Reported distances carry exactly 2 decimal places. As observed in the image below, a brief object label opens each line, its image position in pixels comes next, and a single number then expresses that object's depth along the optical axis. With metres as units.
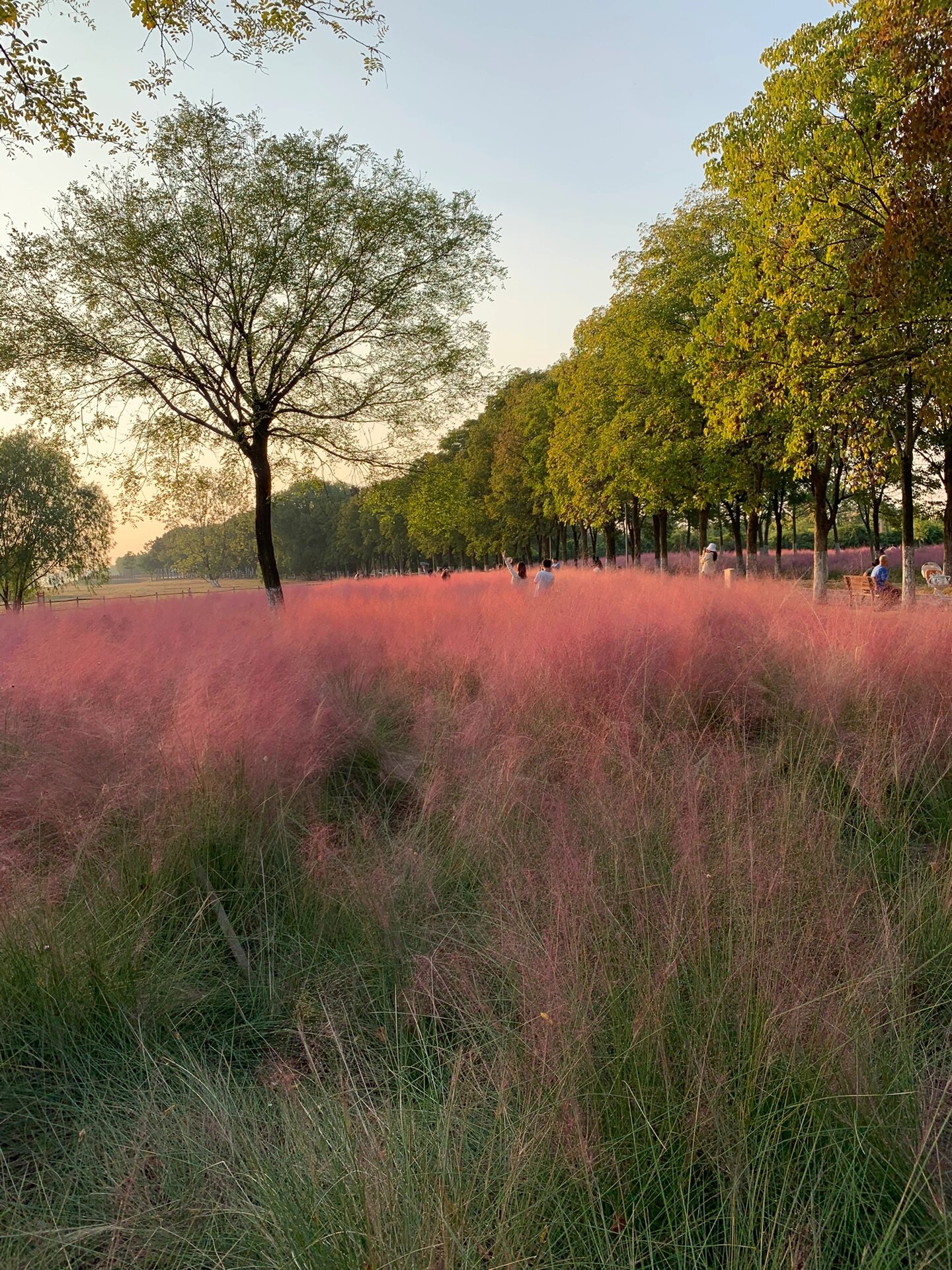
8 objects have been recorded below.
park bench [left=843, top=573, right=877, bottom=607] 15.09
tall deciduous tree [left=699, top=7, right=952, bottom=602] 9.88
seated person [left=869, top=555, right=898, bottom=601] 14.12
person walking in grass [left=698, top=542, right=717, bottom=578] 18.86
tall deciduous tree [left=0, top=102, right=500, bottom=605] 13.69
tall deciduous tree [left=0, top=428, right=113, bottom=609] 41.69
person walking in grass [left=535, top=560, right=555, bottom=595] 13.82
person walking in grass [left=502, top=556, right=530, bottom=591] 18.02
